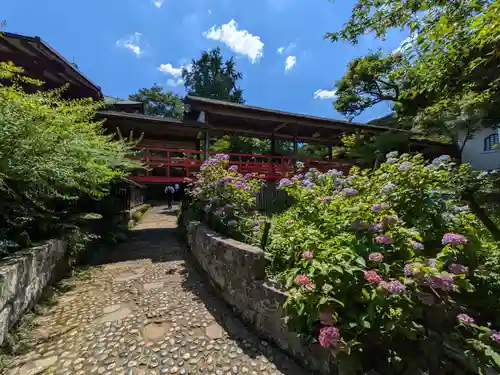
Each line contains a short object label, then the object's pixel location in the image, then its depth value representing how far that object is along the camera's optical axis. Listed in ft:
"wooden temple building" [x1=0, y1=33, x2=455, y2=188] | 24.67
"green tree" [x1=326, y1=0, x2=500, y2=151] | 8.48
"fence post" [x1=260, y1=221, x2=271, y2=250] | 8.64
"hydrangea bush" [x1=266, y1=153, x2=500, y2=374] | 4.62
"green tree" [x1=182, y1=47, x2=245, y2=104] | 88.74
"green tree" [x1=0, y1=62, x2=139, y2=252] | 8.70
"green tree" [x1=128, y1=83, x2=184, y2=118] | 89.81
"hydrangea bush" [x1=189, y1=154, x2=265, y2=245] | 10.93
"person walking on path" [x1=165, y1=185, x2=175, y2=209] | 42.44
